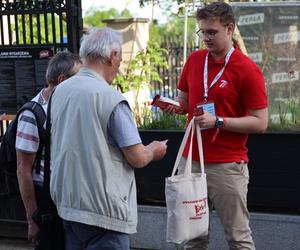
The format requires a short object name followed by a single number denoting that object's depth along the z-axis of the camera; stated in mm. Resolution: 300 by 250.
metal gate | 4883
